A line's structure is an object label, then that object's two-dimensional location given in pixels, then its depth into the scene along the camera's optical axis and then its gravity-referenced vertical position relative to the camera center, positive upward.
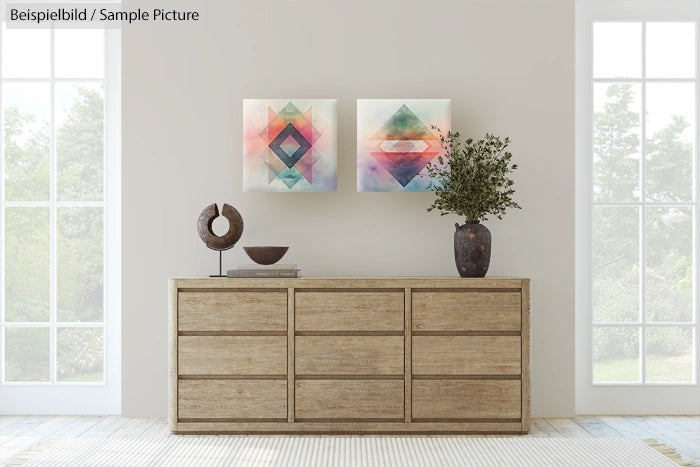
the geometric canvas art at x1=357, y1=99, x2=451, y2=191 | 3.80 +0.46
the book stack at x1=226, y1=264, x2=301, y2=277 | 3.53 -0.21
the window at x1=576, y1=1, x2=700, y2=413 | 4.02 +0.19
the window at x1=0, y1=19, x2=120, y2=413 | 4.02 +0.05
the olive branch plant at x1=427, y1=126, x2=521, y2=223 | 3.61 +0.25
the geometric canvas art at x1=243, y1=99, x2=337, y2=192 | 3.79 +0.44
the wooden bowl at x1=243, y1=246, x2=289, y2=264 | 3.62 -0.13
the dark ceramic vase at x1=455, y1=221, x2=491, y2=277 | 3.56 -0.10
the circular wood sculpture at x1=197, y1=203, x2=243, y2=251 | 3.62 +0.00
